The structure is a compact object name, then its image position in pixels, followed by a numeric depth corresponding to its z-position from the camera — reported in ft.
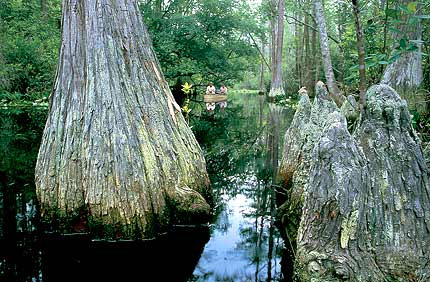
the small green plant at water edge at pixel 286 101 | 77.38
